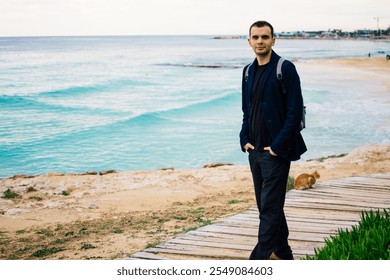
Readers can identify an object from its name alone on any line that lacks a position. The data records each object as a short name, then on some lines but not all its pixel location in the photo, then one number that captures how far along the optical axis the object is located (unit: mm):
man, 3066
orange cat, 5754
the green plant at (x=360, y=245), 2844
